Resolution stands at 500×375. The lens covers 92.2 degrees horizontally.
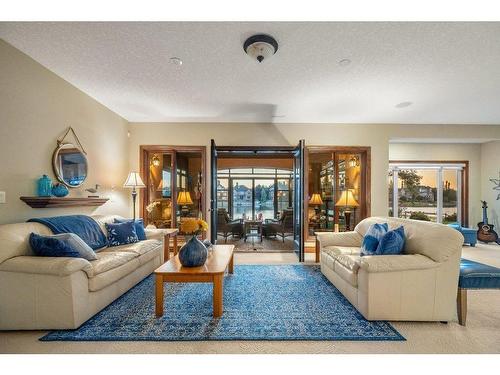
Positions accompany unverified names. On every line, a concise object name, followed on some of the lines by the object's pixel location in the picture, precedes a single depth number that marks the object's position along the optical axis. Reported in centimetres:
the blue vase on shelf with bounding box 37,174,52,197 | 284
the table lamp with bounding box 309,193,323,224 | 655
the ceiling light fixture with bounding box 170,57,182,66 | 264
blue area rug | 202
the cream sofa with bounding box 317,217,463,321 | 222
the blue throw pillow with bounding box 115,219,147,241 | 365
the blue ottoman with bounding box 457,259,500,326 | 218
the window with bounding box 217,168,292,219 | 965
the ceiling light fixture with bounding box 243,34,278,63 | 227
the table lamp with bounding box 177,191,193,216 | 617
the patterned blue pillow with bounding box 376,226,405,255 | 243
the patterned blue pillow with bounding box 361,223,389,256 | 270
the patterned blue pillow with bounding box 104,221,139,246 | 337
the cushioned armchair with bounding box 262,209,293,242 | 670
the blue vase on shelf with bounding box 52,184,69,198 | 298
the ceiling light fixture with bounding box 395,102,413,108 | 395
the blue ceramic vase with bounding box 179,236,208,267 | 248
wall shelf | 271
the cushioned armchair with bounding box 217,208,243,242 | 649
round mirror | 314
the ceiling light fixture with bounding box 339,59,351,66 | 265
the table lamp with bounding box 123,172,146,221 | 432
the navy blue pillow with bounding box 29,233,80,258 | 224
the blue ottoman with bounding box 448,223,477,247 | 550
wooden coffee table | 229
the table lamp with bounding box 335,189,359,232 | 482
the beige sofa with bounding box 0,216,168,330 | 205
